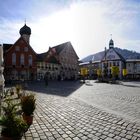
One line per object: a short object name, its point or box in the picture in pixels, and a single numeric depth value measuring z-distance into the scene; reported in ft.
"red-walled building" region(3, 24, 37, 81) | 102.45
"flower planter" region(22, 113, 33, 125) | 16.06
